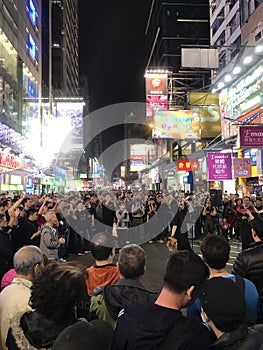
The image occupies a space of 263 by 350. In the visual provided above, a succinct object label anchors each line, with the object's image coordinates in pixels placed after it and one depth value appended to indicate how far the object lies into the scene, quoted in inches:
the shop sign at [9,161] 807.5
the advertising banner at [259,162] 722.4
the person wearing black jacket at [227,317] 79.4
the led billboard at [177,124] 940.6
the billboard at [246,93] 750.7
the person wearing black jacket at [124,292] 113.2
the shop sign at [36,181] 1560.0
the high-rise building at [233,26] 922.2
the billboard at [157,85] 1134.4
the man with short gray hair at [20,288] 113.9
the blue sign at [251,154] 816.2
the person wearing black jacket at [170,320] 76.7
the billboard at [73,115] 2224.4
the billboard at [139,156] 3147.1
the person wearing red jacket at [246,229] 386.6
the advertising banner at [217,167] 668.1
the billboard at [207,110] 989.2
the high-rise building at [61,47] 3326.5
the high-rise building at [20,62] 1269.8
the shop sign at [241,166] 663.8
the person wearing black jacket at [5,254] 206.2
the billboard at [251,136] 468.8
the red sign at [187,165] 1095.6
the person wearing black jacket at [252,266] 146.0
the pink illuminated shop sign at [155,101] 1117.1
